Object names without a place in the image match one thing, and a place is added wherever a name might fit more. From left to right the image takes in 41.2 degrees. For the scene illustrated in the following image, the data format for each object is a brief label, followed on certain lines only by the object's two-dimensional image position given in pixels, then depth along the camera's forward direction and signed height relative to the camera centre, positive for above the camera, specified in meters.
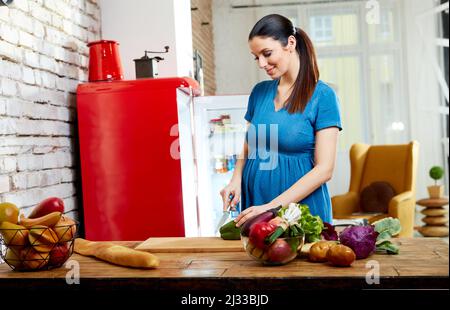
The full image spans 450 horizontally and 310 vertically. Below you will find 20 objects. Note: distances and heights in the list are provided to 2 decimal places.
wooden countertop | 1.24 -0.31
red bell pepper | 1.34 -0.23
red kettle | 2.95 +0.39
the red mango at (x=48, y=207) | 1.54 -0.16
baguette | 1.40 -0.29
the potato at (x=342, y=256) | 1.32 -0.28
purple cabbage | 1.41 -0.27
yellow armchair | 4.55 -0.43
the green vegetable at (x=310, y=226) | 1.51 -0.25
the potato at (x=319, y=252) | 1.39 -0.29
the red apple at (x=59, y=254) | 1.49 -0.28
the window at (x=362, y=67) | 7.12 +0.71
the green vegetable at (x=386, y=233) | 1.48 -0.27
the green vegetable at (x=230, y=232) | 1.73 -0.28
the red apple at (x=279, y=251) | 1.34 -0.27
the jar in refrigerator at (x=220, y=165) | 3.82 -0.19
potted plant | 5.57 -0.60
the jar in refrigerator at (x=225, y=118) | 3.65 +0.10
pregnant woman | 2.00 +0.01
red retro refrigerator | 2.89 -0.10
